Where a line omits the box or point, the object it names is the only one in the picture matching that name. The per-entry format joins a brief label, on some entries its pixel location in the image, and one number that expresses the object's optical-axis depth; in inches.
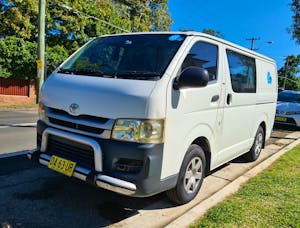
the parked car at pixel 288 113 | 320.4
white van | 91.4
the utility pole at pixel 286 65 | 1948.1
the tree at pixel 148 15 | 928.7
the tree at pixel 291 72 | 1927.1
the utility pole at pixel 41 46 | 432.8
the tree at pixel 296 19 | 557.0
